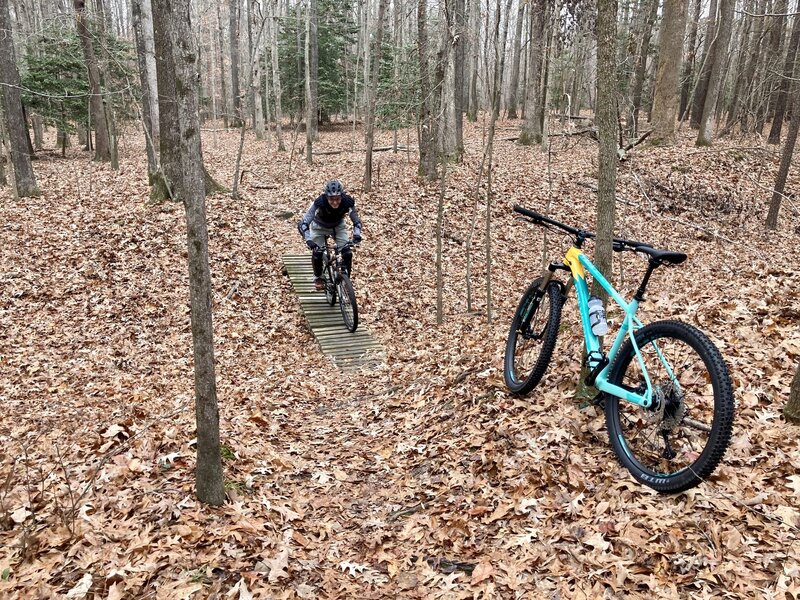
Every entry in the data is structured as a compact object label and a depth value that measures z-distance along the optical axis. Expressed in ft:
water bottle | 14.05
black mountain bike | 29.84
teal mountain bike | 10.66
